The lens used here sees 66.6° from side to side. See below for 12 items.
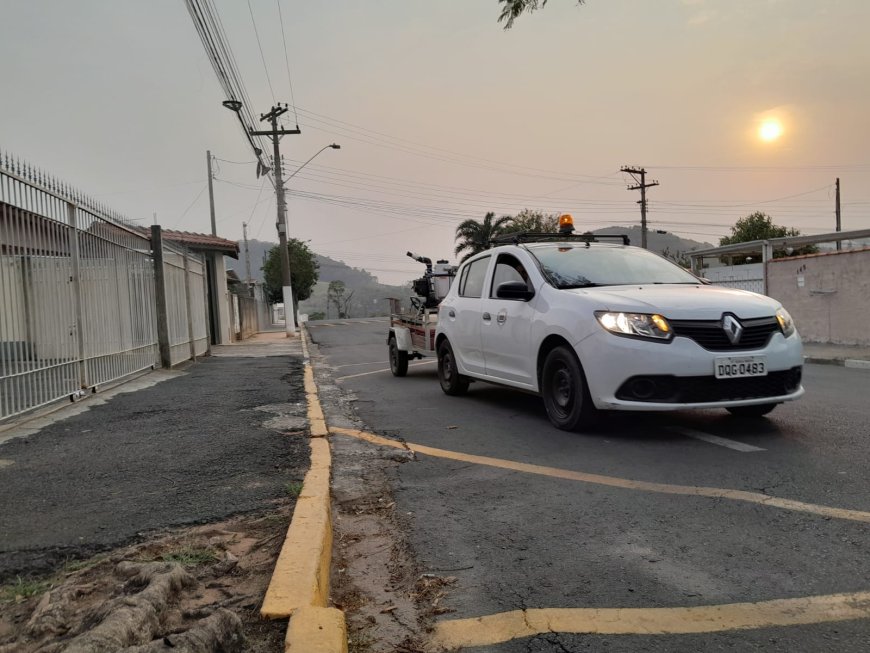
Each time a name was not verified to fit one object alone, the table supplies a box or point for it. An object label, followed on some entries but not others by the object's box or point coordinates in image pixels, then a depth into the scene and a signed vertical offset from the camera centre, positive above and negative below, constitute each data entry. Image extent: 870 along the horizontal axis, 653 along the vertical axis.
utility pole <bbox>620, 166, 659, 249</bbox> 48.59 +7.90
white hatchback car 4.92 -0.35
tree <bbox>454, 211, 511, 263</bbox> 50.06 +5.25
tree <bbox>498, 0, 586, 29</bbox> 8.27 +3.63
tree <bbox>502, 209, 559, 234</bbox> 56.05 +6.88
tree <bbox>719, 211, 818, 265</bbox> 50.87 +4.55
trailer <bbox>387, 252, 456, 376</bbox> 9.98 -0.33
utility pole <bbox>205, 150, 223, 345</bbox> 21.16 +0.16
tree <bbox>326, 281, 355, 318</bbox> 82.10 +1.61
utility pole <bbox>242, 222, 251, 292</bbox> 56.88 +3.93
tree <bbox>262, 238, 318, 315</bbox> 56.62 +3.21
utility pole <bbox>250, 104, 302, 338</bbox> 26.84 +4.08
